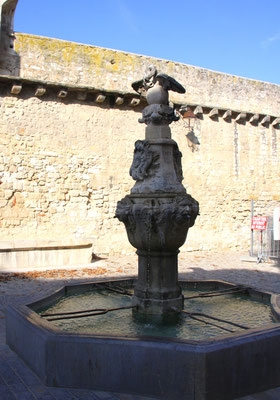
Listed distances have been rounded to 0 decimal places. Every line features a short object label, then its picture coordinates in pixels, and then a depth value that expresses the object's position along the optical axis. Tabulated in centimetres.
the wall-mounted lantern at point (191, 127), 1412
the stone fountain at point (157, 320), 305
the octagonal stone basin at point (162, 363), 299
